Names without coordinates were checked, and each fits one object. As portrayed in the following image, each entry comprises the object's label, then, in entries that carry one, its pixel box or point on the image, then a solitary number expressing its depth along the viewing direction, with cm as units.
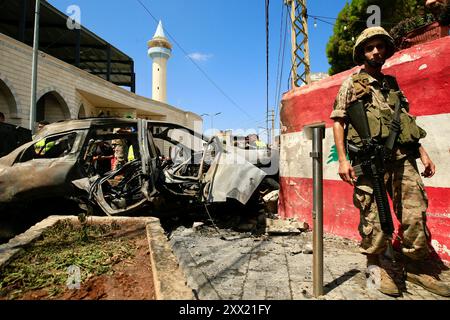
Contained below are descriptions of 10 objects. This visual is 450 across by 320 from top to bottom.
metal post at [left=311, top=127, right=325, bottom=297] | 182
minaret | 2912
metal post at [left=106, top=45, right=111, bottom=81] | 2078
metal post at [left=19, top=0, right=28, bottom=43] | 1315
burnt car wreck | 354
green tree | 1146
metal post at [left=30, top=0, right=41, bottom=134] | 850
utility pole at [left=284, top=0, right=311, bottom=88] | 1211
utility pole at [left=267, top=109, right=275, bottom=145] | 2923
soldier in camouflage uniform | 190
